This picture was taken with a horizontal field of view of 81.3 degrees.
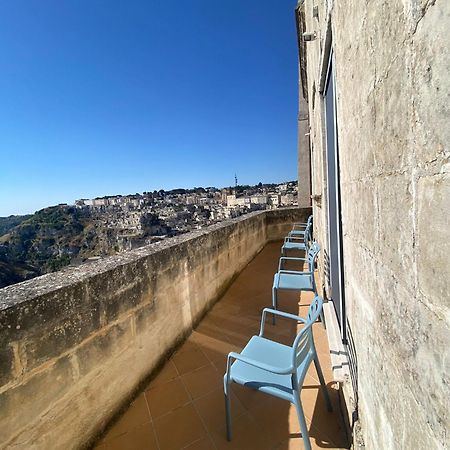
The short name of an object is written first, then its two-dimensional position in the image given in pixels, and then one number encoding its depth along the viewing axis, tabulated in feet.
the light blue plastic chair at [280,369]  5.03
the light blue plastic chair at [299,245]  18.19
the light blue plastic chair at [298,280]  10.86
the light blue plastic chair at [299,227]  25.74
